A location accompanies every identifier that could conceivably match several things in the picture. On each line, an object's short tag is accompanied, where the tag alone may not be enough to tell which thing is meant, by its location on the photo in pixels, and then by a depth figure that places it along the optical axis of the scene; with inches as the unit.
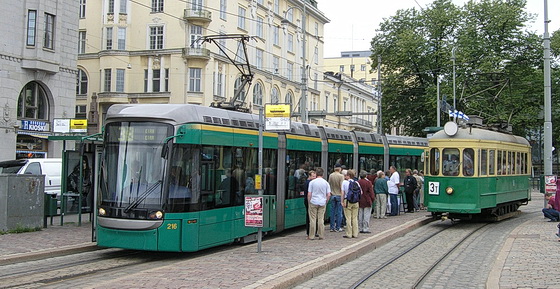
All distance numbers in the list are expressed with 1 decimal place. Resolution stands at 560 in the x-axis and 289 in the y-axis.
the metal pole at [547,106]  806.5
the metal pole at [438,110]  1560.0
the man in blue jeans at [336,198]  608.4
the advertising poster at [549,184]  787.4
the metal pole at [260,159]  478.0
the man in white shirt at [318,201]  553.9
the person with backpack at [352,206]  588.1
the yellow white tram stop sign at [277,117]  488.4
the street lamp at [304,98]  1315.2
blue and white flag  1074.8
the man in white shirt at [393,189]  850.1
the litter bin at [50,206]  632.4
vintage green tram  718.5
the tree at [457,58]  1608.0
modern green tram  446.9
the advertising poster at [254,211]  472.7
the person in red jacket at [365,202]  613.1
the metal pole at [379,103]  1658.7
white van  845.2
